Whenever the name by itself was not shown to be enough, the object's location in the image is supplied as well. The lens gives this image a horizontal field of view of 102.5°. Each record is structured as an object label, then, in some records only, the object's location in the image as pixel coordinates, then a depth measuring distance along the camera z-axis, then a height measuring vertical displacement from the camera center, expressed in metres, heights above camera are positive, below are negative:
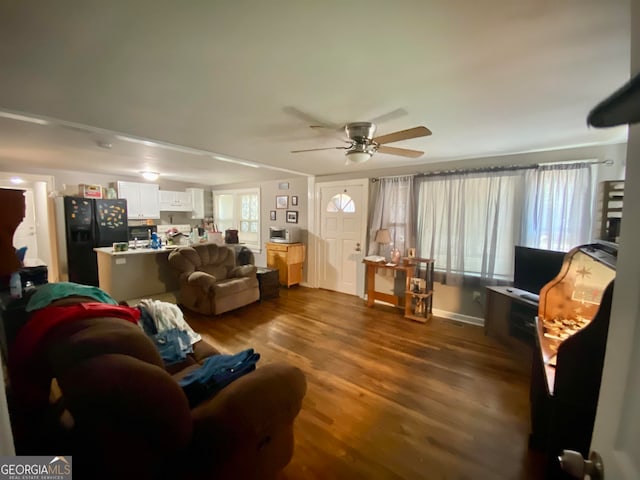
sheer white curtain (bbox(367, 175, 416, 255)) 3.86 +0.14
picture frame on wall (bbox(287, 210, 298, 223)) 5.36 +0.03
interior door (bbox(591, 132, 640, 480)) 0.49 -0.30
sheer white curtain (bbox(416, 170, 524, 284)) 3.19 -0.03
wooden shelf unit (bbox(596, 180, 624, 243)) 1.78 +0.12
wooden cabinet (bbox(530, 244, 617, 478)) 1.10 -0.69
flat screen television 2.56 -0.47
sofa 0.87 -0.81
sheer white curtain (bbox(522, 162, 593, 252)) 2.76 +0.17
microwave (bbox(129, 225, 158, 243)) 5.08 -0.34
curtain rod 2.71 +0.65
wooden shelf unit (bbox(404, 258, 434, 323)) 3.61 -1.07
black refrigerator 4.38 -0.29
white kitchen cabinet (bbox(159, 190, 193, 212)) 6.15 +0.35
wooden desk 3.85 -1.12
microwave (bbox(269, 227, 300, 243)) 5.05 -0.35
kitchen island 3.52 -0.84
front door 4.50 -0.30
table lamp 3.86 -0.27
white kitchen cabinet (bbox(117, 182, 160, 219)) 5.43 +0.37
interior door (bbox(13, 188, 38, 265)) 5.05 -0.40
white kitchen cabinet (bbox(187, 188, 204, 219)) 6.73 +0.37
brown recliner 3.58 -0.95
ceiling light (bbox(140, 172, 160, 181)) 4.67 +0.75
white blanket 2.03 -0.82
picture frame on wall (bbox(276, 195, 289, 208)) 5.46 +0.35
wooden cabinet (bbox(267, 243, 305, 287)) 4.98 -0.84
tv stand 2.53 -1.01
